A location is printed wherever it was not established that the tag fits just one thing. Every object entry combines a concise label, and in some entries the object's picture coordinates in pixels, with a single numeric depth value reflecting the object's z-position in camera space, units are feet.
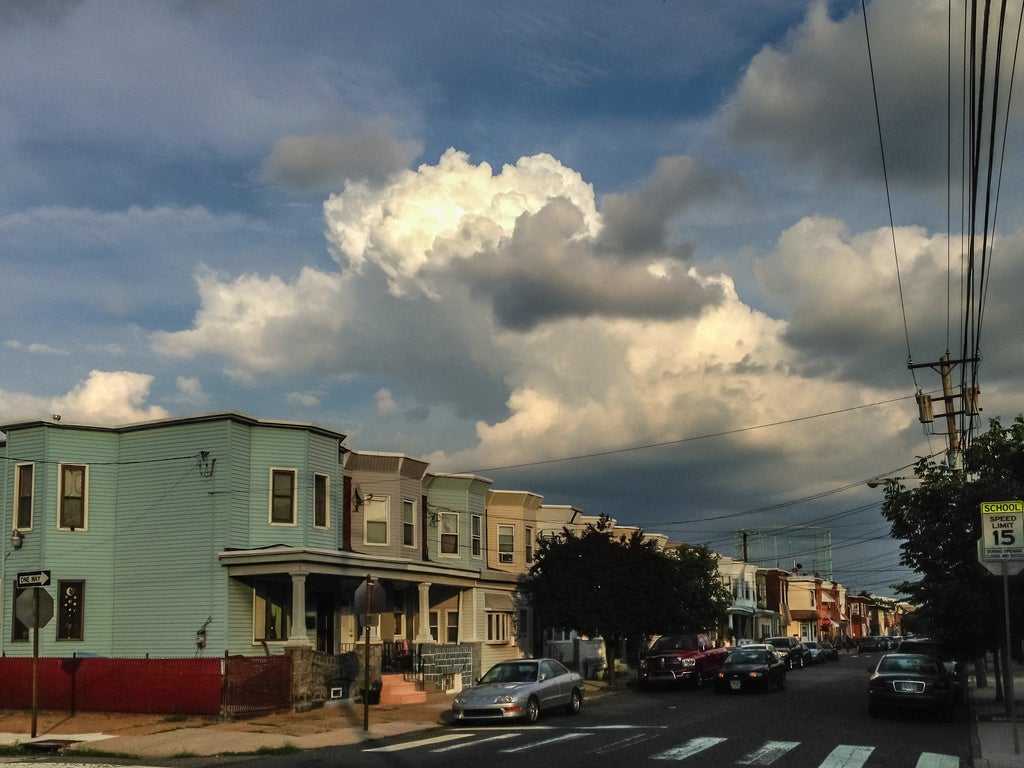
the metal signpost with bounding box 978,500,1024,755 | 55.93
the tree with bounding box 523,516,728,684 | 129.90
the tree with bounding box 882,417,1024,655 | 76.69
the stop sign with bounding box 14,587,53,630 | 67.00
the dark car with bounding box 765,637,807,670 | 179.01
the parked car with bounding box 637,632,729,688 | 119.85
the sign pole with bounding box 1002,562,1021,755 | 54.95
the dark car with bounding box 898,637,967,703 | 91.15
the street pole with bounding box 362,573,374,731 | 71.90
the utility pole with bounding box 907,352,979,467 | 110.32
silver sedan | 75.56
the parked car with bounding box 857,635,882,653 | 303.27
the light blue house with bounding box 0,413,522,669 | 98.58
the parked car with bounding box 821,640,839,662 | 233.31
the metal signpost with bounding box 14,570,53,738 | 67.00
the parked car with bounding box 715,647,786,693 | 107.96
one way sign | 67.21
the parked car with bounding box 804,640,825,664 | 212.02
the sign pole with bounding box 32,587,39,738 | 66.95
